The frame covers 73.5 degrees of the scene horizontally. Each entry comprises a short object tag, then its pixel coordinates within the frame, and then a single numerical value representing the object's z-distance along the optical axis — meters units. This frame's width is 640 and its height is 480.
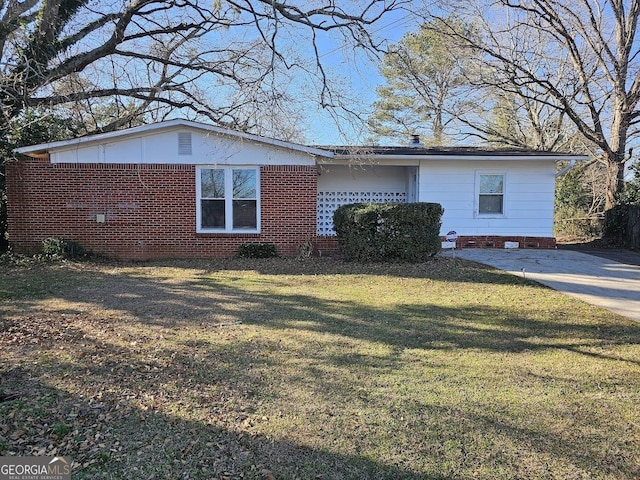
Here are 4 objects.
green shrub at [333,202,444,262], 9.91
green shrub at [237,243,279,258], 11.52
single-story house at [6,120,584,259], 11.16
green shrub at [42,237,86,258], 10.84
